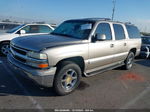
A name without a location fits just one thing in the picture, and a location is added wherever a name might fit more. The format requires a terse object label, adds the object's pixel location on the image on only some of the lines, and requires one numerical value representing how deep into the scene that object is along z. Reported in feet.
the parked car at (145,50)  22.72
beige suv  8.12
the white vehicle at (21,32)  18.18
